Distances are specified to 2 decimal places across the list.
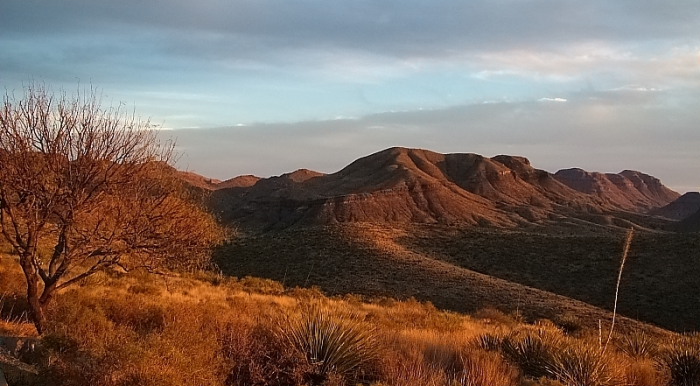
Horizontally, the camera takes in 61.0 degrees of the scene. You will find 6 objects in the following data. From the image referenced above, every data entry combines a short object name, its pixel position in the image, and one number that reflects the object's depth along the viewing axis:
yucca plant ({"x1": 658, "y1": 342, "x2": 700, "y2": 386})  10.36
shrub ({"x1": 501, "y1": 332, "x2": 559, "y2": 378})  9.34
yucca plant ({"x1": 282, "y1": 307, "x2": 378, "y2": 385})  8.10
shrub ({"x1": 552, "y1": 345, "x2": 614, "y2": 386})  8.72
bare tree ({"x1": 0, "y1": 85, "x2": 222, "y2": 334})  10.69
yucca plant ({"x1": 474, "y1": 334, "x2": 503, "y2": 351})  10.54
